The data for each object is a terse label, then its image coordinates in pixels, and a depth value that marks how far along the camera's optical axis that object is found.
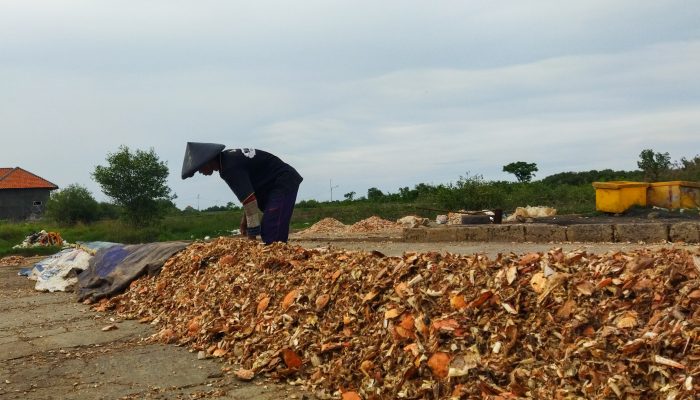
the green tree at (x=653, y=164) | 21.28
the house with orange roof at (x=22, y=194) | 47.84
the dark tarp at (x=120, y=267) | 7.16
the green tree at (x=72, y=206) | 37.09
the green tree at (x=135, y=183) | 27.98
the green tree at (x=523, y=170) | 37.28
